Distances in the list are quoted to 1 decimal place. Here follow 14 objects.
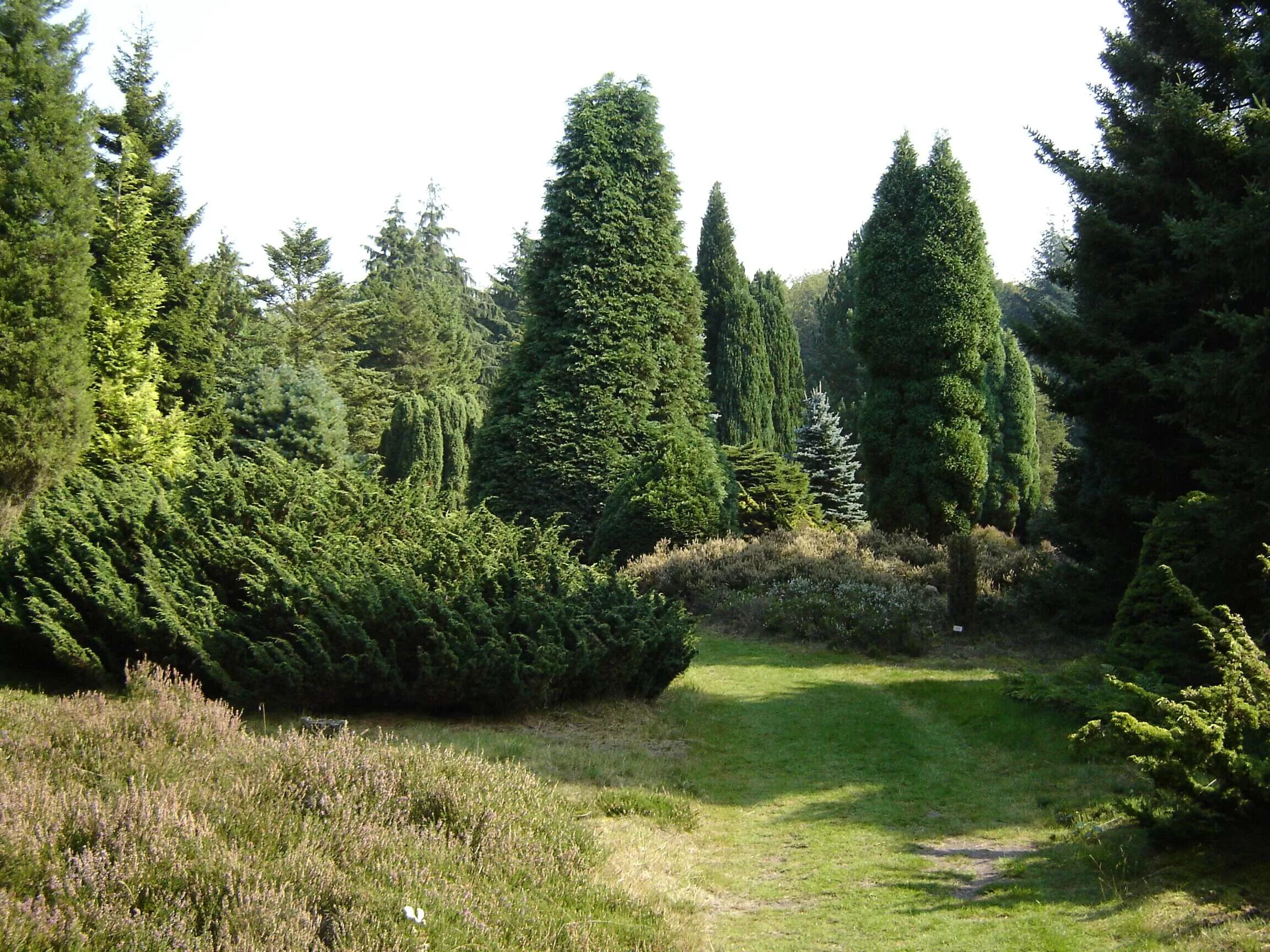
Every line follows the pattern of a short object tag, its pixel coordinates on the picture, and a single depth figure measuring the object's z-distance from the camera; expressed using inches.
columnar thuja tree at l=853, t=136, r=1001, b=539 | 663.1
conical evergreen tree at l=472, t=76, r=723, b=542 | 661.3
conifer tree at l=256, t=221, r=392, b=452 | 1307.8
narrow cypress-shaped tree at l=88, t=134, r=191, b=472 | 639.8
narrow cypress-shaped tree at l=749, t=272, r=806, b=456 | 1248.2
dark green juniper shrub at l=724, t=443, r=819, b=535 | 721.6
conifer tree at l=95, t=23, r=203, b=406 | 708.7
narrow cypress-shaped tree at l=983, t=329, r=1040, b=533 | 1075.3
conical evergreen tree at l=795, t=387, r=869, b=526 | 890.1
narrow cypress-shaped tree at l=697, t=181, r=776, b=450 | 1127.6
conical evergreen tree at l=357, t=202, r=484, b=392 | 1558.8
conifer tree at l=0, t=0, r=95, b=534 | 558.6
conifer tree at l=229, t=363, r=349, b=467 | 765.9
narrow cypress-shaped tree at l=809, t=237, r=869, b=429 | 1604.3
